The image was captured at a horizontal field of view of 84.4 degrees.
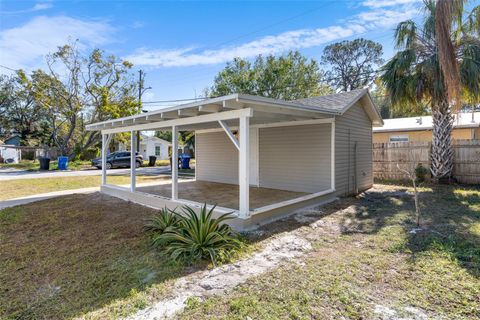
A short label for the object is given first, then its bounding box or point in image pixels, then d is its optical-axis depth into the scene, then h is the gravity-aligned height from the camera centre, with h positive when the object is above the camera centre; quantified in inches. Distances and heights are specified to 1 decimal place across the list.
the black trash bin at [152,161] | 931.3 -20.8
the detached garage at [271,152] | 202.1 +3.1
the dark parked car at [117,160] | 810.8 -15.0
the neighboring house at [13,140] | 1326.6 +80.3
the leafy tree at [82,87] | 816.3 +219.2
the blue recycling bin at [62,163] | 737.6 -20.7
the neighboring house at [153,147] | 1275.8 +40.1
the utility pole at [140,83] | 918.4 +252.0
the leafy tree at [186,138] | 1041.5 +74.5
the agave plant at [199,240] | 148.3 -51.8
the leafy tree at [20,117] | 1176.8 +189.5
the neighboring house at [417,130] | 498.4 +48.8
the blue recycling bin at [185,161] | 765.9 -17.7
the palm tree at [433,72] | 329.1 +107.4
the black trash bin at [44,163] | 725.9 -20.1
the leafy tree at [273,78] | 945.5 +279.8
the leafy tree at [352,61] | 1163.3 +422.1
